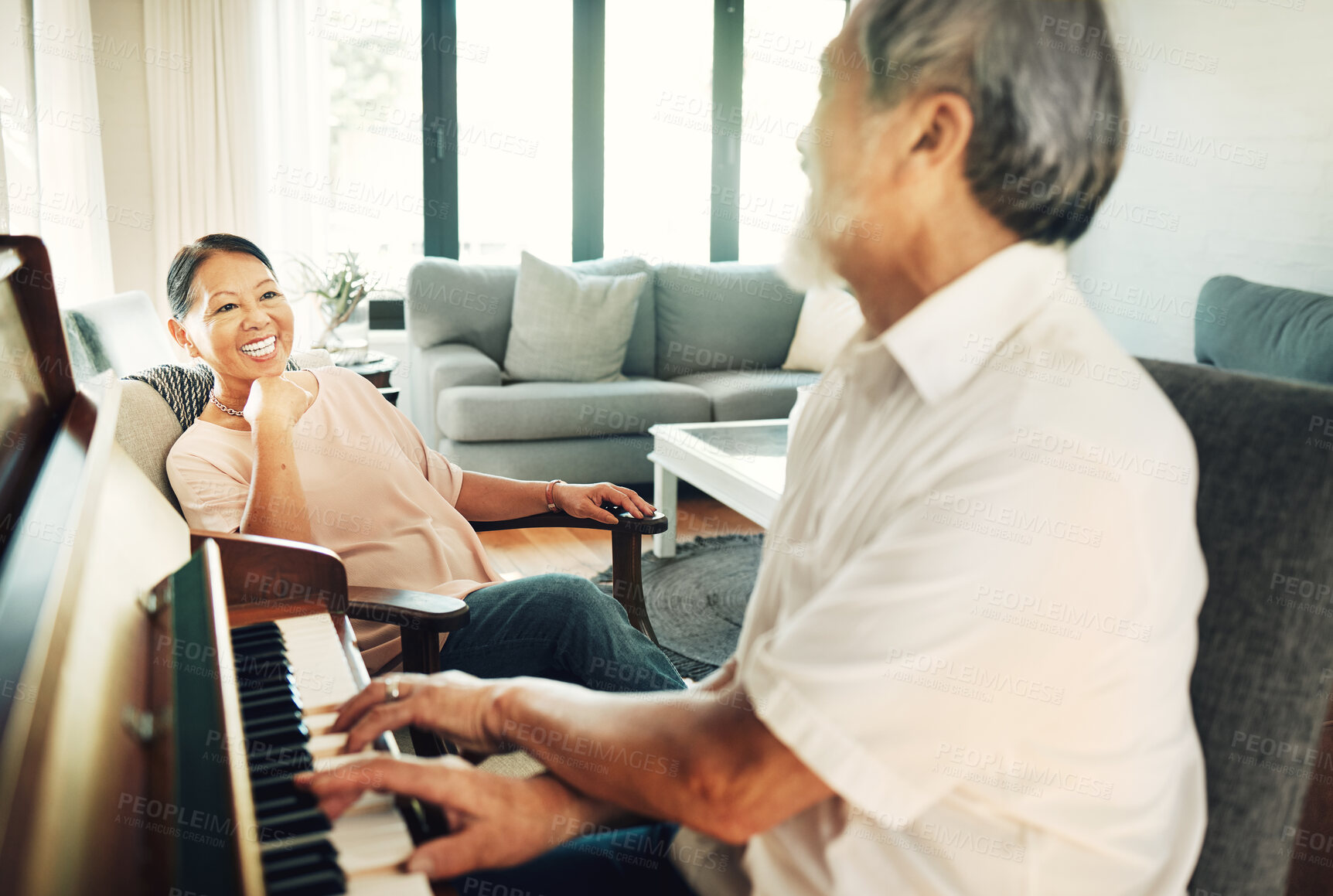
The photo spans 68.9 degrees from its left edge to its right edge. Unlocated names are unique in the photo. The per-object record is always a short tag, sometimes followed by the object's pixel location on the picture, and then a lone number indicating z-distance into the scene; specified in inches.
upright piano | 23.0
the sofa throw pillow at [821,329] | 178.2
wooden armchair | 48.1
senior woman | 60.1
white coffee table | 108.1
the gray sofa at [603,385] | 150.1
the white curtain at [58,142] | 102.5
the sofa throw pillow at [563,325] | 163.2
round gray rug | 108.1
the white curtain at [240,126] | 169.3
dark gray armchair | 28.6
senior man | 26.2
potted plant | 149.1
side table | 138.3
